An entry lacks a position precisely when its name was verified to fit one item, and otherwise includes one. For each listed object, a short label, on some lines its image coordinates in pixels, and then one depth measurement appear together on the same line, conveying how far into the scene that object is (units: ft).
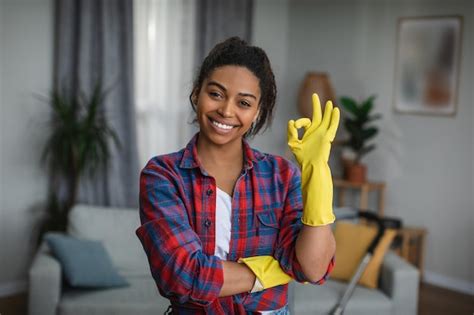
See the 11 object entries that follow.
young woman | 4.13
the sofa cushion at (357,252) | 10.75
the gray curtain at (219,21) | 15.66
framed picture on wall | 14.89
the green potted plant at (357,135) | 15.30
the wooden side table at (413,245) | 14.87
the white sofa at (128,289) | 9.52
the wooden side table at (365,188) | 15.67
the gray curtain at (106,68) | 13.20
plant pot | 15.74
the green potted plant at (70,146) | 12.72
